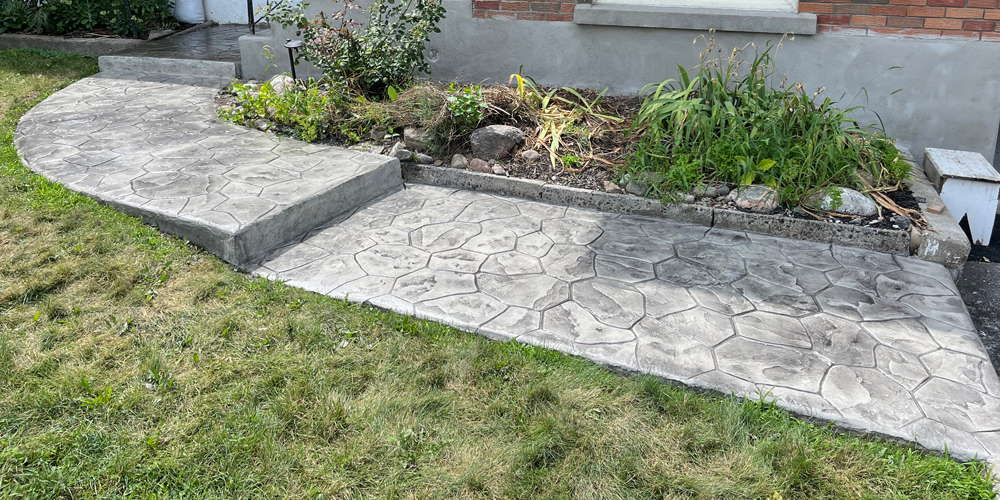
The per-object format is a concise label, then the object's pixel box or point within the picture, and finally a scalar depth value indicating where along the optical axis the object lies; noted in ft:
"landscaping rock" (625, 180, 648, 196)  15.33
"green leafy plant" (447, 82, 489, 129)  16.75
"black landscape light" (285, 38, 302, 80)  19.24
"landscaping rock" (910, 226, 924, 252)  13.29
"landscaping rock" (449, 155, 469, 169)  16.75
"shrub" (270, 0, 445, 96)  18.98
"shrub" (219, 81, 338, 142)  17.99
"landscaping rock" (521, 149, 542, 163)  16.67
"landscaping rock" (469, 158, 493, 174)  16.62
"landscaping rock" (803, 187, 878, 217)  14.17
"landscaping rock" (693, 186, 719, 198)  14.96
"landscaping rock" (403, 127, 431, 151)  17.04
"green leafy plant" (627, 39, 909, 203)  14.83
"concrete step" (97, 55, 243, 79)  23.48
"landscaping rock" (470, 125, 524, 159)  16.72
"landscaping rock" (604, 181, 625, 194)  15.52
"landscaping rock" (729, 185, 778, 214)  14.42
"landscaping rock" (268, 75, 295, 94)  20.32
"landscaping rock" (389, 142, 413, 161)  16.75
